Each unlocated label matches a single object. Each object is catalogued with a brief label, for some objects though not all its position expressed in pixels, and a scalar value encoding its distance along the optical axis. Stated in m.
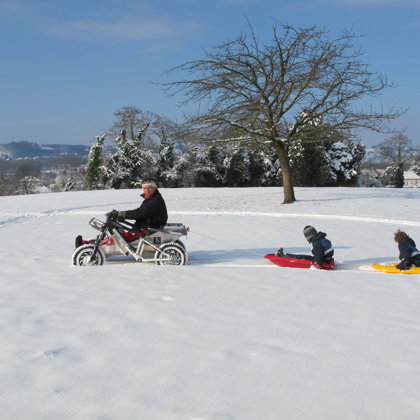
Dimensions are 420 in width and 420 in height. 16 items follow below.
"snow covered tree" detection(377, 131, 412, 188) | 54.44
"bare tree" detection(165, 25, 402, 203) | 19.95
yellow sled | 7.85
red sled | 8.34
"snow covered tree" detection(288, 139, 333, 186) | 44.27
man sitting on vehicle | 7.98
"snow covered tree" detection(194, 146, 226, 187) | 47.72
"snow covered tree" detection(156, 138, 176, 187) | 47.62
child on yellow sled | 7.91
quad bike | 7.96
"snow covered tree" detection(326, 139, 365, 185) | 45.66
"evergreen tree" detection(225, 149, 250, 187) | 47.34
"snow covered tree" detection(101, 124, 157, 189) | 45.31
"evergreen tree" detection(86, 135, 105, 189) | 45.94
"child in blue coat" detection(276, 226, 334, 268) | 8.16
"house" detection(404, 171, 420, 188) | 118.31
